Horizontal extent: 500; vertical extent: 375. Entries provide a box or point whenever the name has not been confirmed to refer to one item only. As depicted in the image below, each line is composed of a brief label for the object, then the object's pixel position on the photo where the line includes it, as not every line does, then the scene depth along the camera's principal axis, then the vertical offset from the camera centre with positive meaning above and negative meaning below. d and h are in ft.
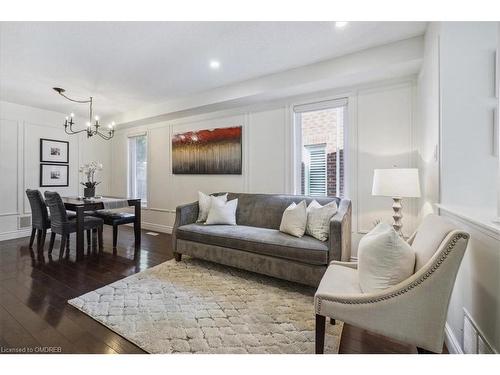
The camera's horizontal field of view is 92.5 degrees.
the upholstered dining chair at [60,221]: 10.80 -1.68
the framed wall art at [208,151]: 13.12 +2.04
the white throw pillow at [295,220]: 8.55 -1.24
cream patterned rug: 5.23 -3.40
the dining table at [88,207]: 10.74 -1.01
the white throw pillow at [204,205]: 11.21 -0.90
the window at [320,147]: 10.68 +1.83
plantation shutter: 11.11 +0.73
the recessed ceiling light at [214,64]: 9.41 +4.89
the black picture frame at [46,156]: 15.23 +2.11
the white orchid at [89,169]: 13.08 +0.90
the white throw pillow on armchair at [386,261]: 4.15 -1.30
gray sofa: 7.42 -1.94
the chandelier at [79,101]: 11.65 +4.72
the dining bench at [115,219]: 12.19 -1.72
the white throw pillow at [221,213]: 10.61 -1.21
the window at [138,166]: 17.47 +1.44
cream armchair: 3.67 -1.95
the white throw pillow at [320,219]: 8.11 -1.15
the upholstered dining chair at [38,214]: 11.65 -1.40
